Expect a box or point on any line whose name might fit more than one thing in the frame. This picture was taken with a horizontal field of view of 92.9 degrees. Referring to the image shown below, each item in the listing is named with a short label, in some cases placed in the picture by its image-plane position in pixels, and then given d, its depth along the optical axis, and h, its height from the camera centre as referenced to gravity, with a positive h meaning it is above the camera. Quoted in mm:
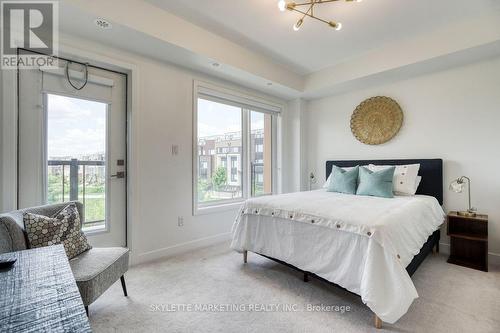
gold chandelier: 2111 +1534
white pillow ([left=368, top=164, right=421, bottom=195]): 2938 -159
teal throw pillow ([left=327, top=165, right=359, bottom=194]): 3084 -182
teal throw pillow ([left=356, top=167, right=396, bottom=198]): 2814 -201
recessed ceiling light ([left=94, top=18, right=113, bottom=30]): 2064 +1287
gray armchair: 1421 -650
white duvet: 1549 -580
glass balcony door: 2166 +235
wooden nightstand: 2543 -819
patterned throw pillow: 1549 -434
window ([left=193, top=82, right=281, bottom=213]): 3441 +329
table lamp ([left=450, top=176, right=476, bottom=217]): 2682 -246
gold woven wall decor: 3480 +729
